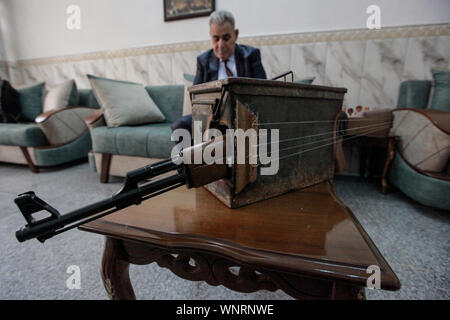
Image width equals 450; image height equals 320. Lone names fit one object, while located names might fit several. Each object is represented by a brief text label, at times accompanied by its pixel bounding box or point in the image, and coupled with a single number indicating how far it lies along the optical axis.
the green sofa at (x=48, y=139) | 2.01
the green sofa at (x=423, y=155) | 1.18
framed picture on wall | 2.14
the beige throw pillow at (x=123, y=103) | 1.78
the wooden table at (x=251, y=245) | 0.37
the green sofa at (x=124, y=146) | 1.59
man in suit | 1.39
